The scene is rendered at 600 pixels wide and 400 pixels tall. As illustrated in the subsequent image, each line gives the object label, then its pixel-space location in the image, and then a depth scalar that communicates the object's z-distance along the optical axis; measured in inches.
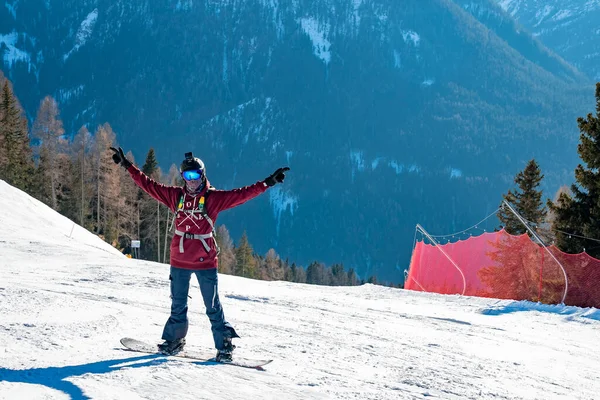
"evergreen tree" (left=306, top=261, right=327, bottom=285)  4621.1
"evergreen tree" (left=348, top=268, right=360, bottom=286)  5088.6
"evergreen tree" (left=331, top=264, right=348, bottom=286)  4838.1
